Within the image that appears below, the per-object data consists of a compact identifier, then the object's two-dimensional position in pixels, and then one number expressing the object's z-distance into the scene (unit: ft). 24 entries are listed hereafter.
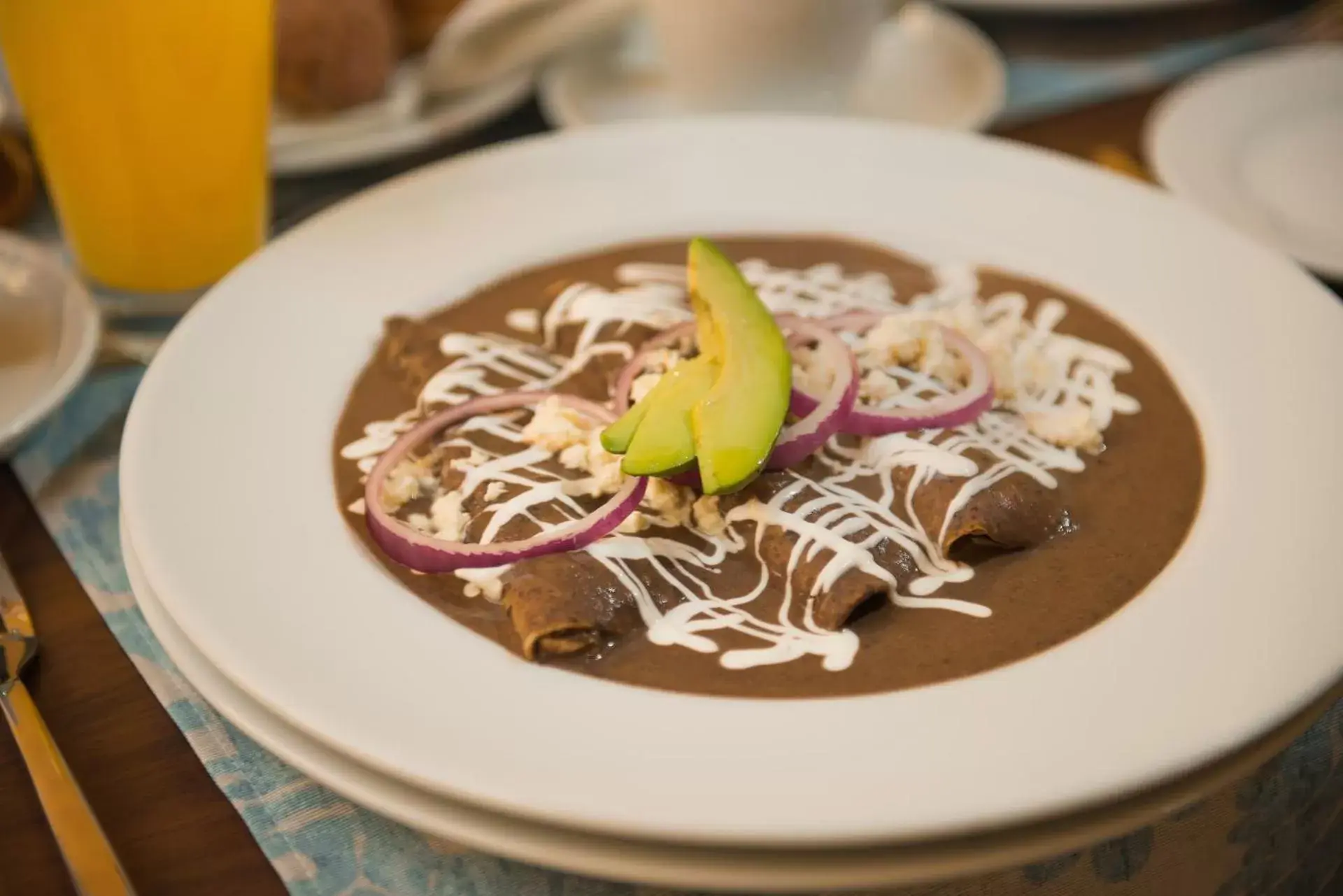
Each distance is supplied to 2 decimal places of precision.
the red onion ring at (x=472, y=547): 1.64
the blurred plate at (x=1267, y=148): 2.14
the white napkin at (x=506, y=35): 2.29
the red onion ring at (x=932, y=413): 1.76
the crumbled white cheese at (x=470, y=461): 1.72
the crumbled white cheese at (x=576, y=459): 1.72
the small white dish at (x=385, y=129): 2.22
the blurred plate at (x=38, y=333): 1.84
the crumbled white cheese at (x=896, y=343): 1.82
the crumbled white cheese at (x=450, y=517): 1.67
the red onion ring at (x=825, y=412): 1.71
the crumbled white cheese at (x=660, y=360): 1.80
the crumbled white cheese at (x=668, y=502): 1.68
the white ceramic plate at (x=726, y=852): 1.42
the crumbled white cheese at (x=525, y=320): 1.94
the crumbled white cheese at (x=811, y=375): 1.77
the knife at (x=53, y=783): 1.47
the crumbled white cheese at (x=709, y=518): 1.68
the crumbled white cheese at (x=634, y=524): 1.67
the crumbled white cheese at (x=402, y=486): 1.70
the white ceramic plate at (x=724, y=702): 1.44
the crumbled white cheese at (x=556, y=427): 1.74
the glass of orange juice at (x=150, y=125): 1.95
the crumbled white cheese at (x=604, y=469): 1.69
